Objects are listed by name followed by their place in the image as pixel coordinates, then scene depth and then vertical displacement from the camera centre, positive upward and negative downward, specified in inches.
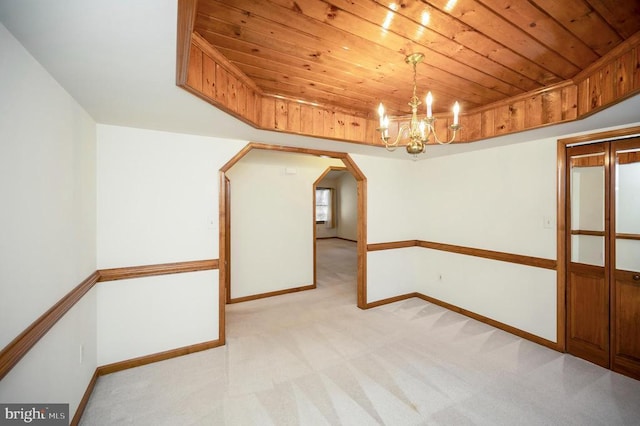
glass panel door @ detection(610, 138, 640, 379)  89.4 -16.4
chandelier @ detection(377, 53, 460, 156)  69.6 +22.9
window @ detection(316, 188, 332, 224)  431.5 +11.1
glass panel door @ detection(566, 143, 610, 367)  96.1 -15.5
